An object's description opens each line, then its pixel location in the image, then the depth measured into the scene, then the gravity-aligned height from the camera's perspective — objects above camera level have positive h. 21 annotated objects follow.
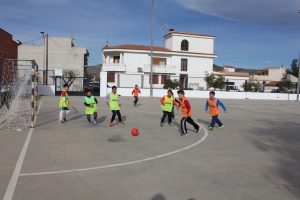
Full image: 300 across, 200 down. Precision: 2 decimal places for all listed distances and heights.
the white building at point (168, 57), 53.23 +4.17
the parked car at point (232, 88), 39.59 -0.49
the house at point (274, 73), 94.31 +3.37
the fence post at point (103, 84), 31.95 -0.34
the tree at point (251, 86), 40.41 -0.20
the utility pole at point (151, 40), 33.47 +4.26
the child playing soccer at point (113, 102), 12.91 -0.83
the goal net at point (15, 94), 13.73 -0.79
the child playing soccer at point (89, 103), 12.78 -0.88
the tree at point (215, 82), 37.66 +0.20
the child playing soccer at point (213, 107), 12.39 -0.88
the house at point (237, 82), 39.62 +0.24
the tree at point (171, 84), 37.12 -0.19
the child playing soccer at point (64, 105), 13.27 -1.01
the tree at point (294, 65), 82.38 +5.18
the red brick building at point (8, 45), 29.02 +3.07
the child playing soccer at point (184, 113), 11.15 -1.02
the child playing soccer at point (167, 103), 13.16 -0.83
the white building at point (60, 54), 61.72 +4.59
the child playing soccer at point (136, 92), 21.86 -0.70
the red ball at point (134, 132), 10.74 -1.64
